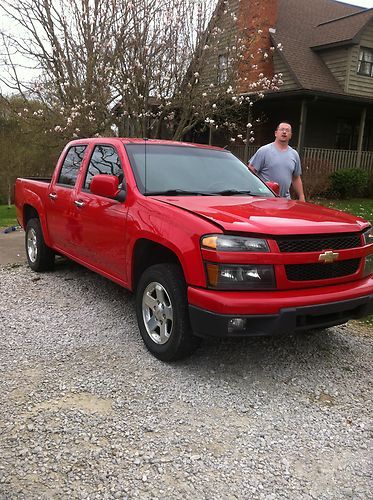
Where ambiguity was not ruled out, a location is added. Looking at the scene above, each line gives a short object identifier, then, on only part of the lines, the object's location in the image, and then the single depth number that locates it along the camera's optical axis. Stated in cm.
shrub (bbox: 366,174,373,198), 1664
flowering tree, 1234
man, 575
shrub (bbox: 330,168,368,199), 1554
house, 1731
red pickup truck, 317
